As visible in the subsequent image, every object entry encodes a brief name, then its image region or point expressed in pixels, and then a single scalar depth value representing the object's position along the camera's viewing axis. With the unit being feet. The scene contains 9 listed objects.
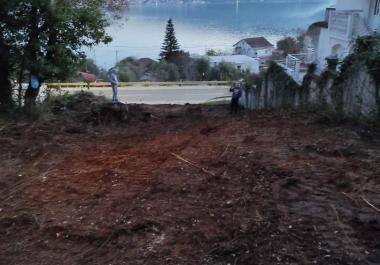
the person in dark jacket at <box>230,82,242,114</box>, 54.81
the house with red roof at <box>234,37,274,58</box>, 253.44
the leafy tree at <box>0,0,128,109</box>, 44.96
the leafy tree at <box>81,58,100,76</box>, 195.51
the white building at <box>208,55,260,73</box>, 209.56
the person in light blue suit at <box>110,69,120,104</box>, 62.18
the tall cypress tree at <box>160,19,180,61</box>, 223.75
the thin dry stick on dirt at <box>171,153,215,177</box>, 22.36
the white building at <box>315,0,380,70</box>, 60.80
